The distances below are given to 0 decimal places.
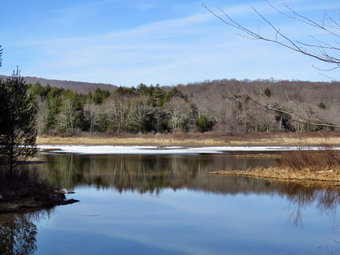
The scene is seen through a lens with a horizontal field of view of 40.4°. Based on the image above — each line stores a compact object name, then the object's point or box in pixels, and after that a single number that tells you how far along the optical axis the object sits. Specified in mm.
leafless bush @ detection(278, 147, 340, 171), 24609
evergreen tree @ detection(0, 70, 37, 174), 16750
